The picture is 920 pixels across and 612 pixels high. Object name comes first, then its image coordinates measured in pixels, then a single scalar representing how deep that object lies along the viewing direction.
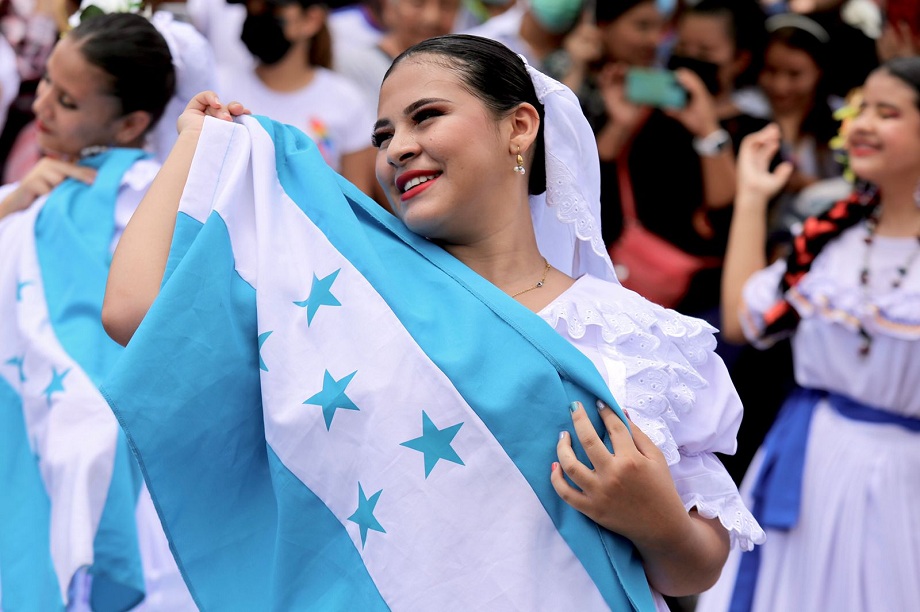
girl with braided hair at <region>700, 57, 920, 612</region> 3.92
